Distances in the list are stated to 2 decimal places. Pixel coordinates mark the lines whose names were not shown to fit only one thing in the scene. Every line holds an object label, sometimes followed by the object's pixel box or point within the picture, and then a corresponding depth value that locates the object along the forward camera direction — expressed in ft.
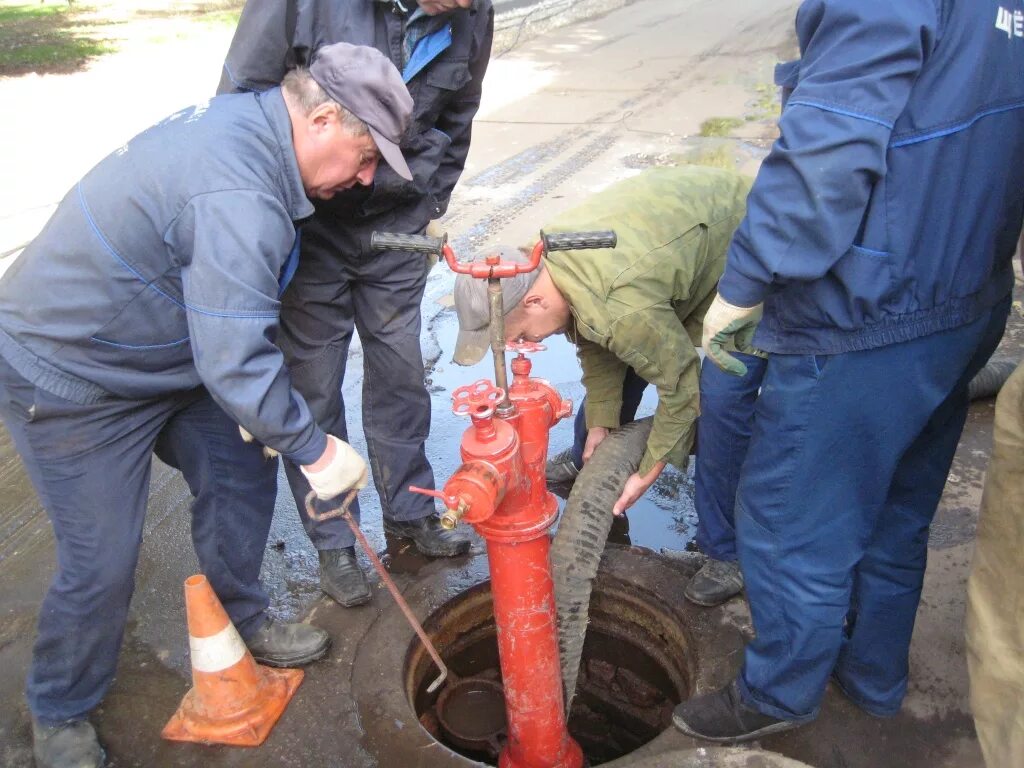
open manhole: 9.35
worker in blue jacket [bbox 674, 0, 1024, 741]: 5.51
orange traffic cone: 7.93
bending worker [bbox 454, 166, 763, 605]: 8.27
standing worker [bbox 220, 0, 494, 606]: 8.33
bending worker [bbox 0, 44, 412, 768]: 6.40
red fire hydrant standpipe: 6.04
